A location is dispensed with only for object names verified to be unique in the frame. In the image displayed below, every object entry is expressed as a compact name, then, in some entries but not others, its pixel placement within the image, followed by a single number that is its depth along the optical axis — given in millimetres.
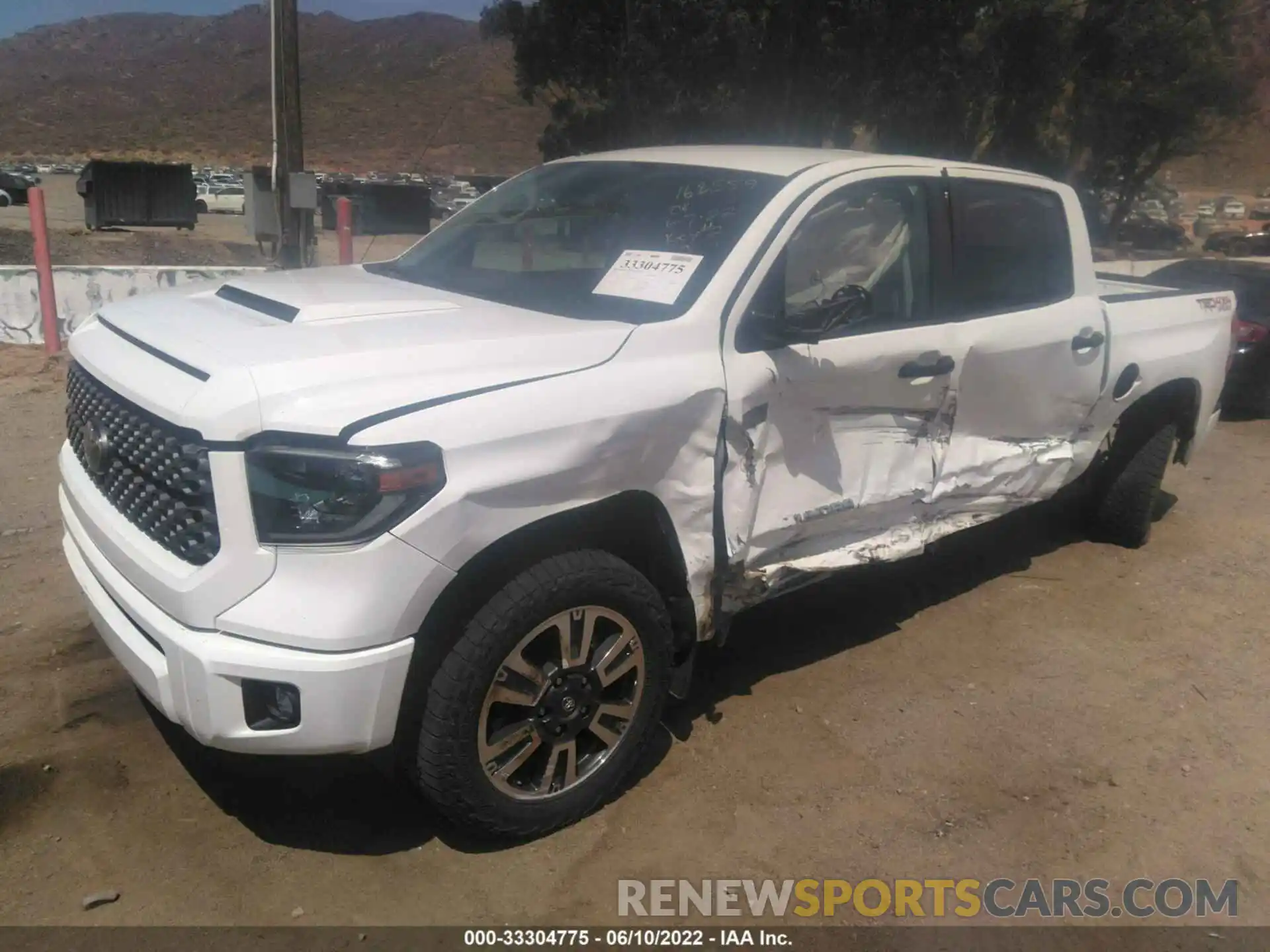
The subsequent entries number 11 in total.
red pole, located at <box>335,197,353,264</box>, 10969
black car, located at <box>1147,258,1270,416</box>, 9180
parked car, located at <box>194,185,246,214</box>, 36062
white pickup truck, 2535
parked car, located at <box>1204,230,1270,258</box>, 37844
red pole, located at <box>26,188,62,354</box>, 8594
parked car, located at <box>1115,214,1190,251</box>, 38719
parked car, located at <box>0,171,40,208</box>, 35625
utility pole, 9625
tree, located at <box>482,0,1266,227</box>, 19000
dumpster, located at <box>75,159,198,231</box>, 22031
